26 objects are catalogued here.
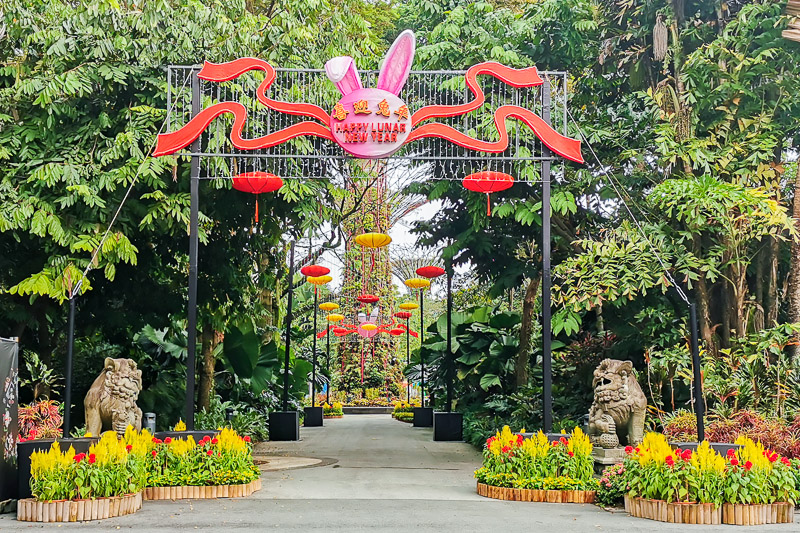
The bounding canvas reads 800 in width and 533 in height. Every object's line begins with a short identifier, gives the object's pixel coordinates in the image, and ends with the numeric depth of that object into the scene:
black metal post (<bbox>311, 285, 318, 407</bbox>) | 28.43
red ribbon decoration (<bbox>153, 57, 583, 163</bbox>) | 11.09
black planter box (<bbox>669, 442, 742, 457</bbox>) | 8.72
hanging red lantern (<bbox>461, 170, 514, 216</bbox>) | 11.35
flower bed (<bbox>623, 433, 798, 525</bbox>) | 7.92
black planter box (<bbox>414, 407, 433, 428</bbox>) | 26.78
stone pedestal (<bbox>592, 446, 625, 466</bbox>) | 10.88
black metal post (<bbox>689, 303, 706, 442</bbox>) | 9.43
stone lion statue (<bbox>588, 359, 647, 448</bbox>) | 11.09
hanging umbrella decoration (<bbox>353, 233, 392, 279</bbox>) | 17.25
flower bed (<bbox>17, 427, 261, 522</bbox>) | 8.02
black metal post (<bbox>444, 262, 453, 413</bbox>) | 19.48
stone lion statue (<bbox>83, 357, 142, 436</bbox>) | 11.30
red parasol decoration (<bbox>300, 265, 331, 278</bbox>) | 18.75
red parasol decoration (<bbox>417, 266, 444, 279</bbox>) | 18.62
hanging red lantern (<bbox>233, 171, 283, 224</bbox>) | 11.34
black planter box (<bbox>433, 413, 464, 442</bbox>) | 20.25
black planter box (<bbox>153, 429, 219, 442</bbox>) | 10.34
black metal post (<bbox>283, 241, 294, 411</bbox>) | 19.94
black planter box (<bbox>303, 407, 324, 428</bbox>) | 28.11
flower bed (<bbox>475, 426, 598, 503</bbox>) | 9.60
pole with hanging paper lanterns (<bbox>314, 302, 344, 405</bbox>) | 25.91
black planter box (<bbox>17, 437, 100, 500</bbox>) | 8.47
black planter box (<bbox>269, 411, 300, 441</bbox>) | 20.66
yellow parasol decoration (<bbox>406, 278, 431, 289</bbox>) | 21.11
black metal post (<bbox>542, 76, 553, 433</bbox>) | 10.81
